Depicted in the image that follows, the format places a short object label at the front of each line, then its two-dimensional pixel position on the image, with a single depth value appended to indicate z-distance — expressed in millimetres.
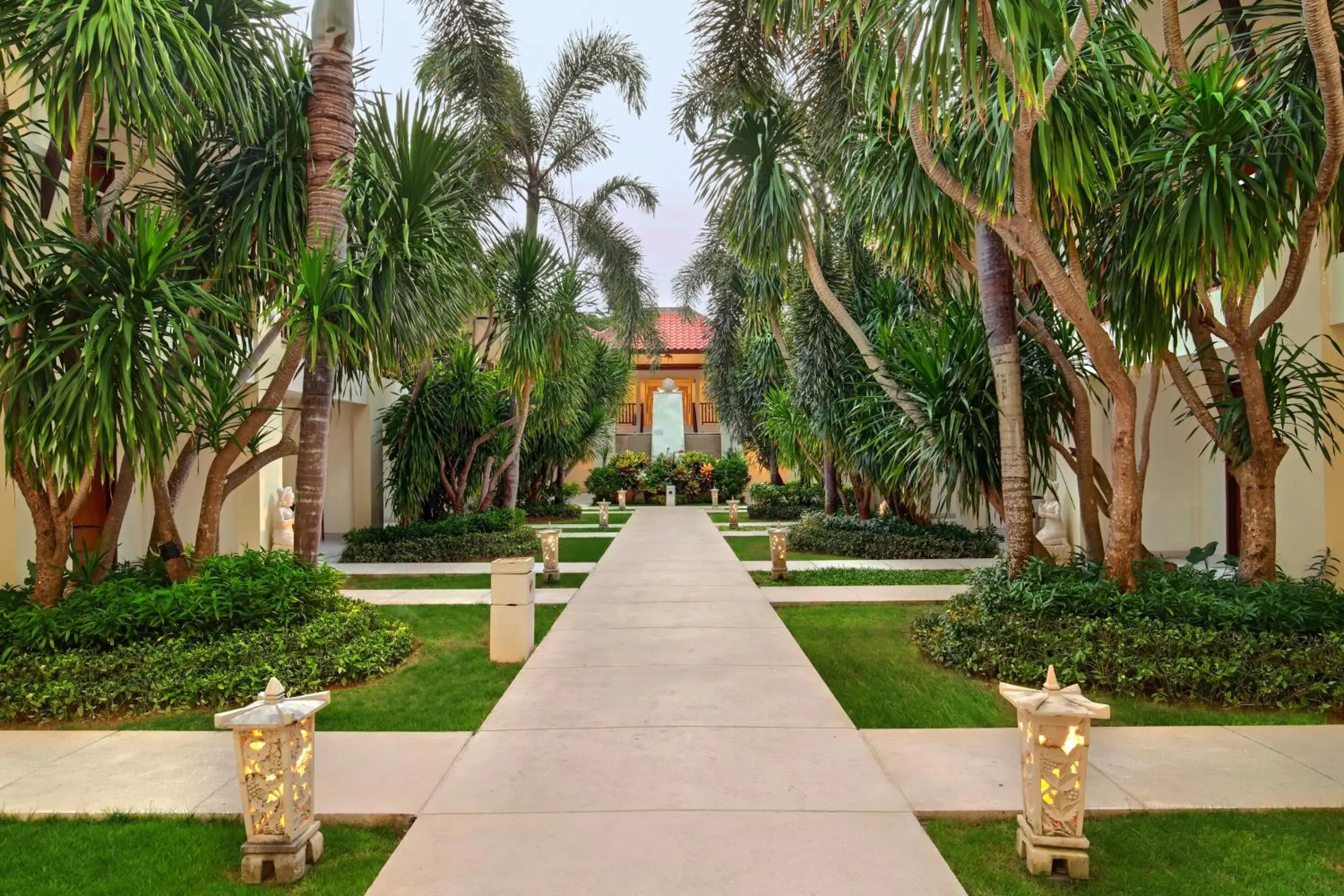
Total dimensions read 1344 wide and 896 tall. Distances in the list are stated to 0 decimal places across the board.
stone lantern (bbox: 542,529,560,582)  10141
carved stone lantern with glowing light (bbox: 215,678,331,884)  3043
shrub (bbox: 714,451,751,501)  25781
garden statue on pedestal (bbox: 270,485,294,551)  10820
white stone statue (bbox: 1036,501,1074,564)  9703
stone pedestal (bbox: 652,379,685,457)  28969
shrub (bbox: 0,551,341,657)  5359
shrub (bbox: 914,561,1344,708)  5133
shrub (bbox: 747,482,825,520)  20359
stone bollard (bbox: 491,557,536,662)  6324
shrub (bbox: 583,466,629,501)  25984
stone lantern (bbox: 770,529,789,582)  10117
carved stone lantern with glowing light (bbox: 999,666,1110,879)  3027
